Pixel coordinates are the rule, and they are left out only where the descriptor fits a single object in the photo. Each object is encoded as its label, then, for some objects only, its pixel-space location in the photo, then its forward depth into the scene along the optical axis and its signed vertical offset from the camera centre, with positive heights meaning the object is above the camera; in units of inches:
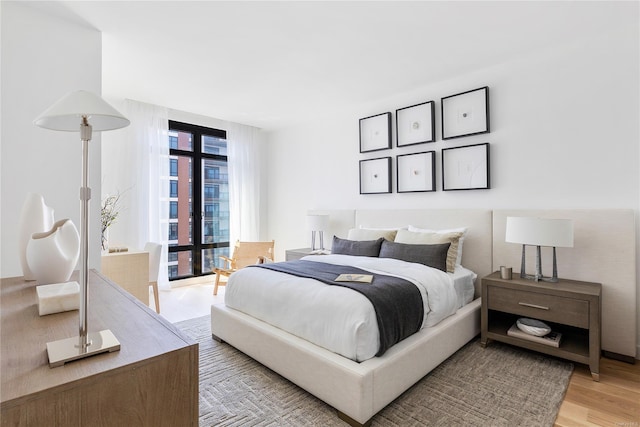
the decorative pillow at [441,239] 116.7 -10.1
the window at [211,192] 203.0 +14.8
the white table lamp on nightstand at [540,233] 94.4 -6.4
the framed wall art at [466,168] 125.8 +18.9
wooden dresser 26.5 -14.6
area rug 69.9 -45.2
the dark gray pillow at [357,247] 131.4 -14.4
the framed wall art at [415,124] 139.9 +40.9
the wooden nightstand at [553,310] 87.0 -29.3
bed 68.1 -35.8
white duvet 72.6 -24.4
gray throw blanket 75.4 -22.7
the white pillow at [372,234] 137.8 -9.0
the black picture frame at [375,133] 155.2 +41.0
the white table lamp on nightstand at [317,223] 170.1 -4.9
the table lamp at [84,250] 31.7 -3.8
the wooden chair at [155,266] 136.2 -22.3
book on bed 89.1 -18.5
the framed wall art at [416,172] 141.0 +19.2
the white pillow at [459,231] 123.5 -7.4
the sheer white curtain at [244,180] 206.1 +23.0
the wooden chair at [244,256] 172.1 -23.3
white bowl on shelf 96.7 -35.6
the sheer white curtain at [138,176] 163.0 +20.5
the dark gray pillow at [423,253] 112.7 -14.9
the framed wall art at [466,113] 125.1 +41.0
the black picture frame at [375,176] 156.1 +19.3
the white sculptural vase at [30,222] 56.5 -1.2
